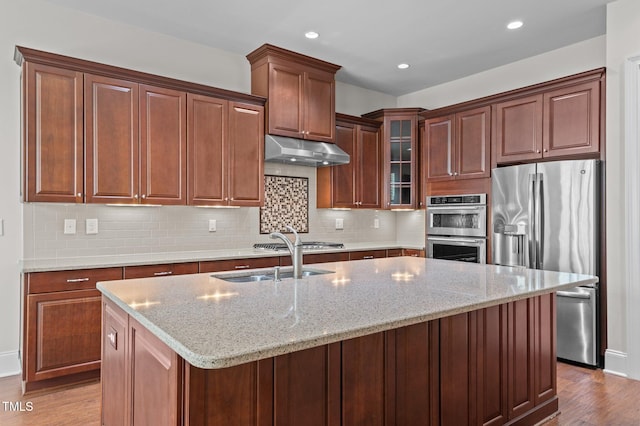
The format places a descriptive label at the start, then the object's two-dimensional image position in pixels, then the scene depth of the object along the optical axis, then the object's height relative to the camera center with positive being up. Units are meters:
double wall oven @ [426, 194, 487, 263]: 4.30 -0.16
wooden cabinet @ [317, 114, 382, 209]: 4.87 +0.50
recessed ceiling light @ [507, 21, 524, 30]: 3.60 +1.66
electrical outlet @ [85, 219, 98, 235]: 3.48 -0.11
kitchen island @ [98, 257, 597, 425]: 1.24 -0.53
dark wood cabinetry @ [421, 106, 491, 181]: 4.31 +0.75
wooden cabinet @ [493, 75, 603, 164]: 3.49 +0.81
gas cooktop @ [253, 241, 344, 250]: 4.24 -0.34
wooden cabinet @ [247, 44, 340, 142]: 4.13 +1.27
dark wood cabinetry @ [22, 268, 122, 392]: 2.79 -0.79
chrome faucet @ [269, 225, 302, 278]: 2.30 -0.23
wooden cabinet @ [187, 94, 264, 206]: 3.72 +0.58
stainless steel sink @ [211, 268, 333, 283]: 2.38 -0.37
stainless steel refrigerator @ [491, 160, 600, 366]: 3.39 -0.16
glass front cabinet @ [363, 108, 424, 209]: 5.14 +0.69
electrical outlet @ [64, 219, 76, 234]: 3.37 -0.10
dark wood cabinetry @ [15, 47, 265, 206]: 3.00 +0.62
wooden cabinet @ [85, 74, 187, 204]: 3.22 +0.58
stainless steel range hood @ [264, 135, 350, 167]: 4.06 +0.62
